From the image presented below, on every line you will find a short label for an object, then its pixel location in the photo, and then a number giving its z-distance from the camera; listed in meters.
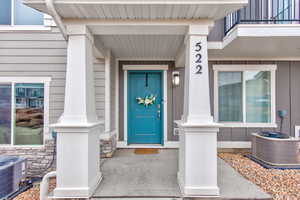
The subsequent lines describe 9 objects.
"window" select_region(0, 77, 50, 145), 3.93
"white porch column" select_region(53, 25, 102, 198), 2.41
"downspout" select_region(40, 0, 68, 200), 2.13
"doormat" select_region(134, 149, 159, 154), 4.57
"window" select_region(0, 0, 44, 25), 3.92
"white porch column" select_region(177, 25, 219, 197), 2.40
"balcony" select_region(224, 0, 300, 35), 3.77
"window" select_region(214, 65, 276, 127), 4.77
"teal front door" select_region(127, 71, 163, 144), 5.04
